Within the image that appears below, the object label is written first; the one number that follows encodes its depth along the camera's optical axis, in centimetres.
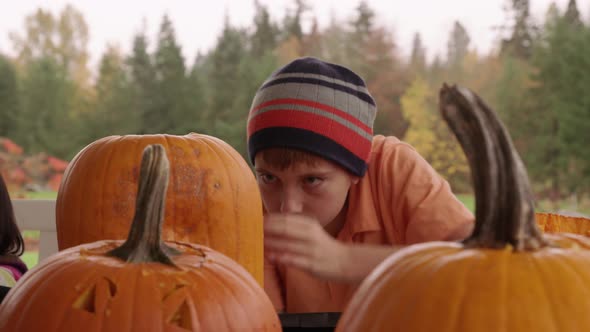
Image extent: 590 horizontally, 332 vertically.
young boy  131
